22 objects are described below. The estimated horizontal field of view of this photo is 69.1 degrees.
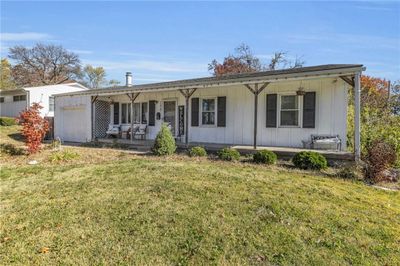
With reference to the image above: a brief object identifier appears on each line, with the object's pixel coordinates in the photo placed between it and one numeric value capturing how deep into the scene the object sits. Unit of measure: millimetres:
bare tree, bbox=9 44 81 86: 40750
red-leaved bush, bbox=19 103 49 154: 10422
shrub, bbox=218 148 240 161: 9086
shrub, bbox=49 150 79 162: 9508
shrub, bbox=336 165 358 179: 7227
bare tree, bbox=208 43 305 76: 30484
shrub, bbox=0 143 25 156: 10816
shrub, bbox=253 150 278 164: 8469
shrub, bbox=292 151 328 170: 7809
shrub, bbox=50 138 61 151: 11981
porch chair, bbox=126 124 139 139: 14922
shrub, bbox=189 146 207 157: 9914
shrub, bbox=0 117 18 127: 20984
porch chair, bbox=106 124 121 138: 15611
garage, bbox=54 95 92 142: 15969
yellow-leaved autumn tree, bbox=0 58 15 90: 38472
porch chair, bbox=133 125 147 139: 14727
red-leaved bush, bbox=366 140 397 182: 6902
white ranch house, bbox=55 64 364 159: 9703
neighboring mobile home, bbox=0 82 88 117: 23453
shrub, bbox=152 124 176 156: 10031
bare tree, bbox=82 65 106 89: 49275
